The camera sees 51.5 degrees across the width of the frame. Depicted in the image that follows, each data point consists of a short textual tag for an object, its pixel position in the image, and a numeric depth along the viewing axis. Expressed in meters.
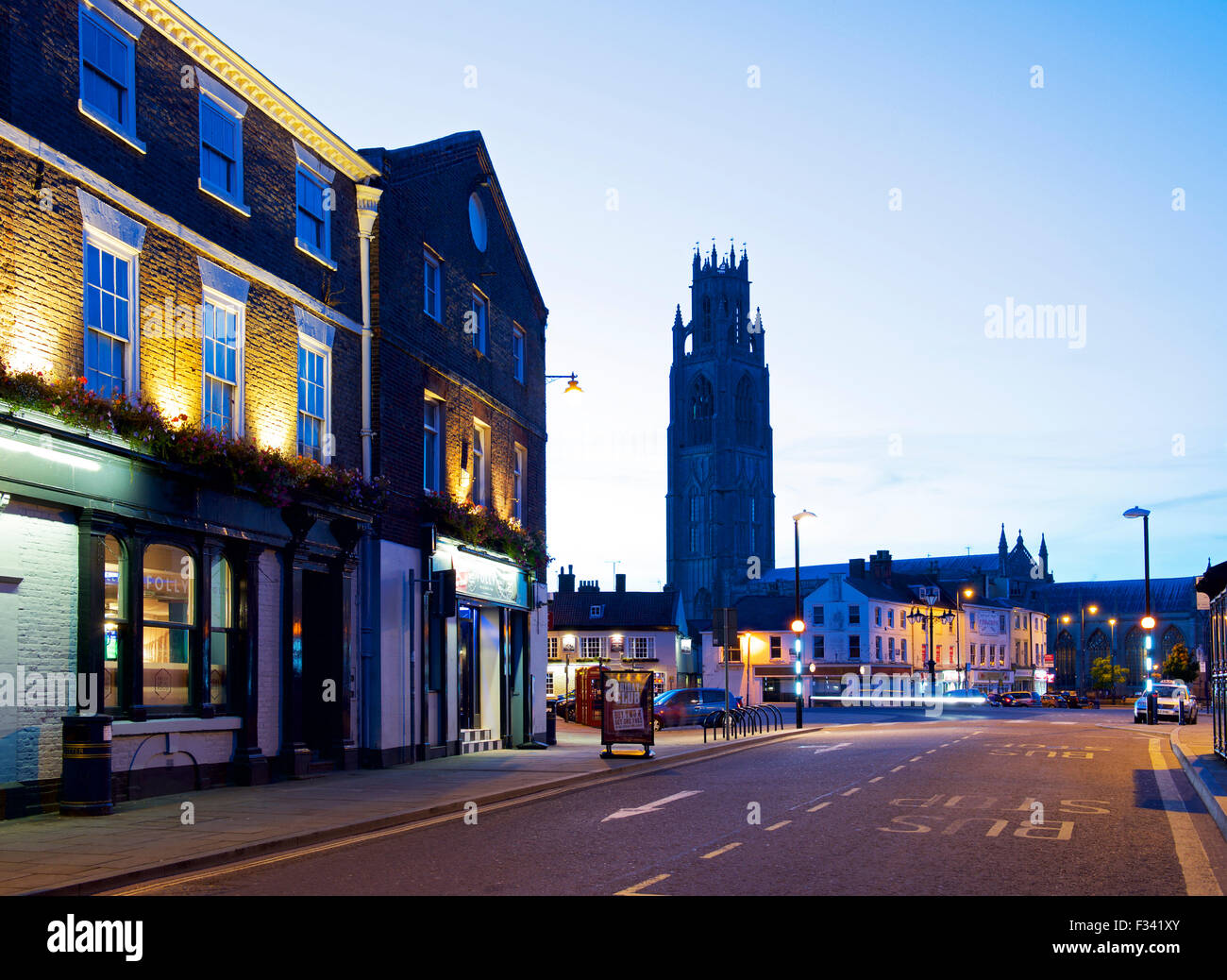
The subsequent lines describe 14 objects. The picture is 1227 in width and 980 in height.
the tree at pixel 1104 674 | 121.00
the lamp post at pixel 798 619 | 42.81
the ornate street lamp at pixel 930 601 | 104.00
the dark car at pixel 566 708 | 56.31
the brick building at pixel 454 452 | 24.84
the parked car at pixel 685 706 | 45.31
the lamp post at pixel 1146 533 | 41.75
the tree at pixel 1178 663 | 81.55
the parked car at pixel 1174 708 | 50.45
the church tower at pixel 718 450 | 162.38
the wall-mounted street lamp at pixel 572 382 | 29.53
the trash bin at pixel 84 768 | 15.23
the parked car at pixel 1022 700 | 88.44
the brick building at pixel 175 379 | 15.33
